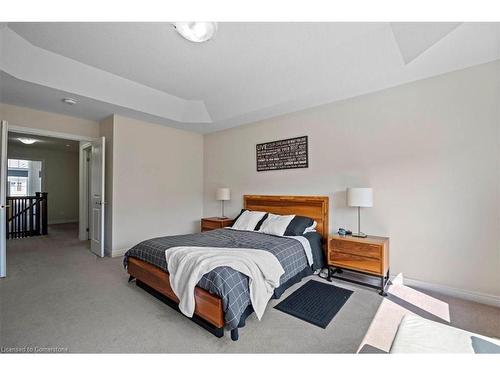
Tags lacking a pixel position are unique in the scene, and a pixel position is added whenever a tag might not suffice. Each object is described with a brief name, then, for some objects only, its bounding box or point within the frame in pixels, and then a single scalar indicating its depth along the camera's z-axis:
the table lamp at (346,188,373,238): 2.76
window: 7.69
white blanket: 1.91
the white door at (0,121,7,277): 2.95
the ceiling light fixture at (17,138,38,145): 5.74
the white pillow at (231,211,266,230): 3.57
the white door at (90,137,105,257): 3.85
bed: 1.77
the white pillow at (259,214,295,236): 3.21
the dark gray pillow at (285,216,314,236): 3.15
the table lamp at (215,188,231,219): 4.46
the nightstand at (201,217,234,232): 4.24
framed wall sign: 3.66
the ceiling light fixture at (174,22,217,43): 2.06
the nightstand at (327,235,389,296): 2.56
